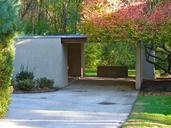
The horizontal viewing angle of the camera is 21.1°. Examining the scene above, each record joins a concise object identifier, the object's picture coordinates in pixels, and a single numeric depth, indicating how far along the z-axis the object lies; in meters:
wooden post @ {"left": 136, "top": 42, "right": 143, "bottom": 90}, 22.51
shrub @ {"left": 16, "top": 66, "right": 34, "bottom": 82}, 21.99
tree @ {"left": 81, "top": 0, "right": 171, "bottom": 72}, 20.14
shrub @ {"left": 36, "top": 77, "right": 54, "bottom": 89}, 21.91
